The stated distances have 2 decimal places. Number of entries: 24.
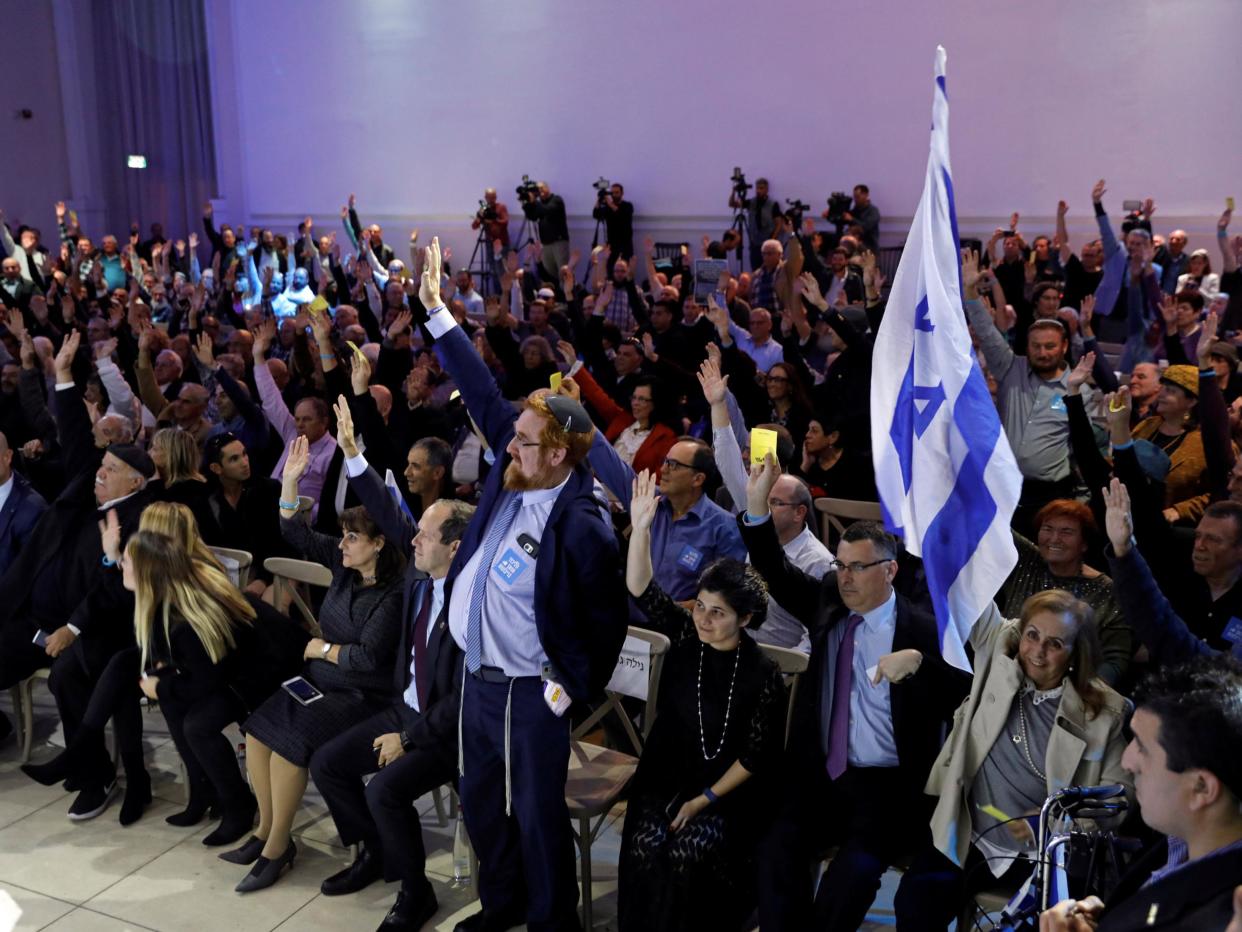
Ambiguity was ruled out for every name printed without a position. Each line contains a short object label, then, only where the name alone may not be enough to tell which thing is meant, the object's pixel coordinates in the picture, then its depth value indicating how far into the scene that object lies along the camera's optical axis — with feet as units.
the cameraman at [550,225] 45.68
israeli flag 9.21
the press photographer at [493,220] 46.32
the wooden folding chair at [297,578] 13.82
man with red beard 10.36
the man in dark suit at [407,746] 11.73
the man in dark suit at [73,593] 14.48
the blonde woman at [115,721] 13.89
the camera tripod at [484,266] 46.60
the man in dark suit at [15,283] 36.51
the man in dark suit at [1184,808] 5.82
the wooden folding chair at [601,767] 11.32
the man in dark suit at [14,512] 16.03
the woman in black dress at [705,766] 10.42
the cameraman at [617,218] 44.78
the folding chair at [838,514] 14.98
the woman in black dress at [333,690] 12.58
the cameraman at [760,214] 41.60
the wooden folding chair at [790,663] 11.19
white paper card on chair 11.85
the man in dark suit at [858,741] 10.18
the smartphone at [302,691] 12.80
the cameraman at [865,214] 39.11
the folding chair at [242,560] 14.47
